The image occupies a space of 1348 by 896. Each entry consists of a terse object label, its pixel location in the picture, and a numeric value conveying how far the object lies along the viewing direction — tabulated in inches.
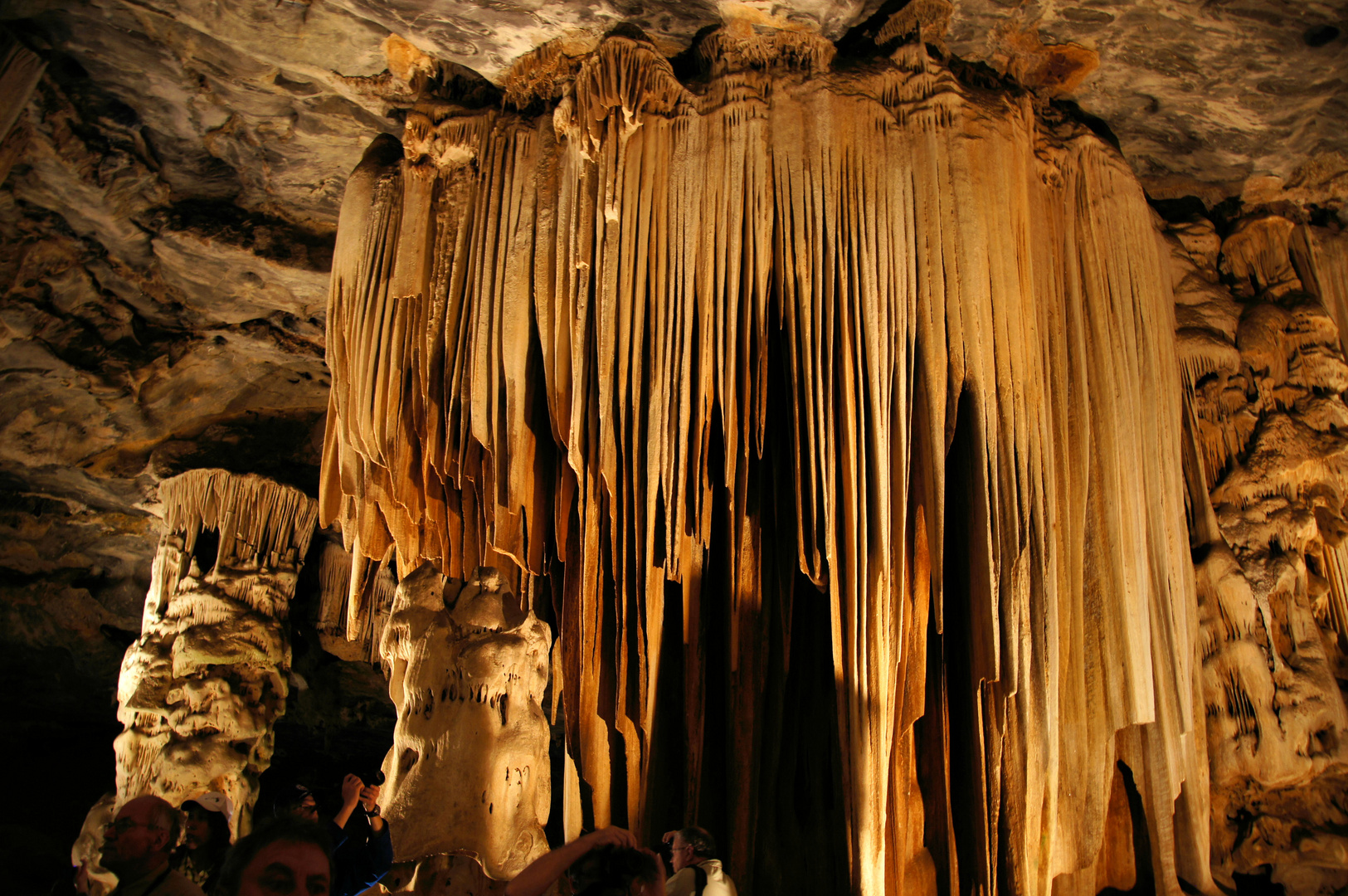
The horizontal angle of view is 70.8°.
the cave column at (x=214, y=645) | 222.4
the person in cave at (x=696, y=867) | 97.1
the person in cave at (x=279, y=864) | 63.1
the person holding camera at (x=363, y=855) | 104.3
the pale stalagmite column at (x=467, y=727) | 99.8
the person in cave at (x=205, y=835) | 143.7
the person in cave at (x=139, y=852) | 83.2
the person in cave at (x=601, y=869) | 74.0
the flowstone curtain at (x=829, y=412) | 120.6
